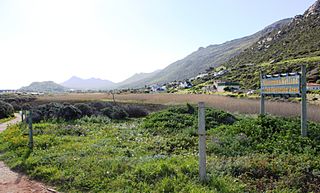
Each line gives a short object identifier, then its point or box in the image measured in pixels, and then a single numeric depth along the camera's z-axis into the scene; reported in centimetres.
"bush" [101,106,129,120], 1542
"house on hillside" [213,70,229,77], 8263
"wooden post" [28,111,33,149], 781
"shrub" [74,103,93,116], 1584
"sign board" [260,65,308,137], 731
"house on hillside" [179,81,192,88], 7812
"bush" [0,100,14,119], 2039
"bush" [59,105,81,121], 1466
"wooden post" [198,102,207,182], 449
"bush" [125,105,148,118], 1674
